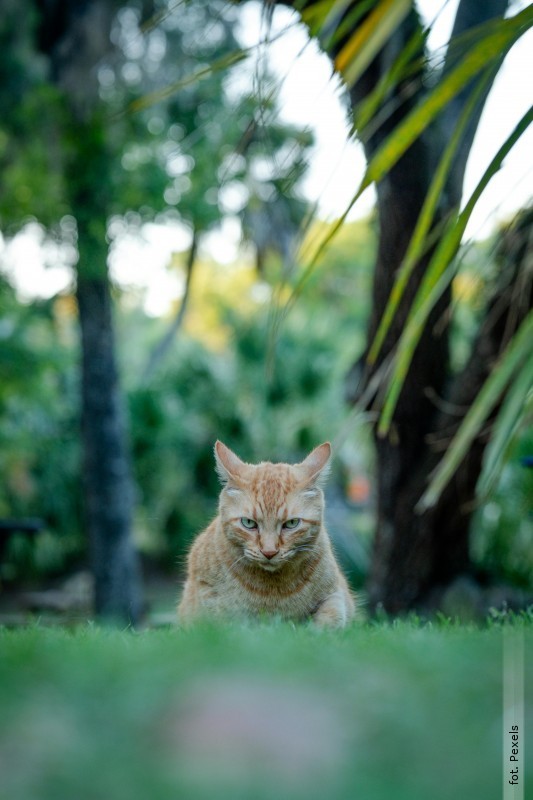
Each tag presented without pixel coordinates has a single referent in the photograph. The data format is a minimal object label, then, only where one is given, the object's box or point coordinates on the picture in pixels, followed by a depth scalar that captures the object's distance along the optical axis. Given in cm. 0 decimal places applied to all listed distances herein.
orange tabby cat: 357
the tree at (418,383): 645
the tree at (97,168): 980
